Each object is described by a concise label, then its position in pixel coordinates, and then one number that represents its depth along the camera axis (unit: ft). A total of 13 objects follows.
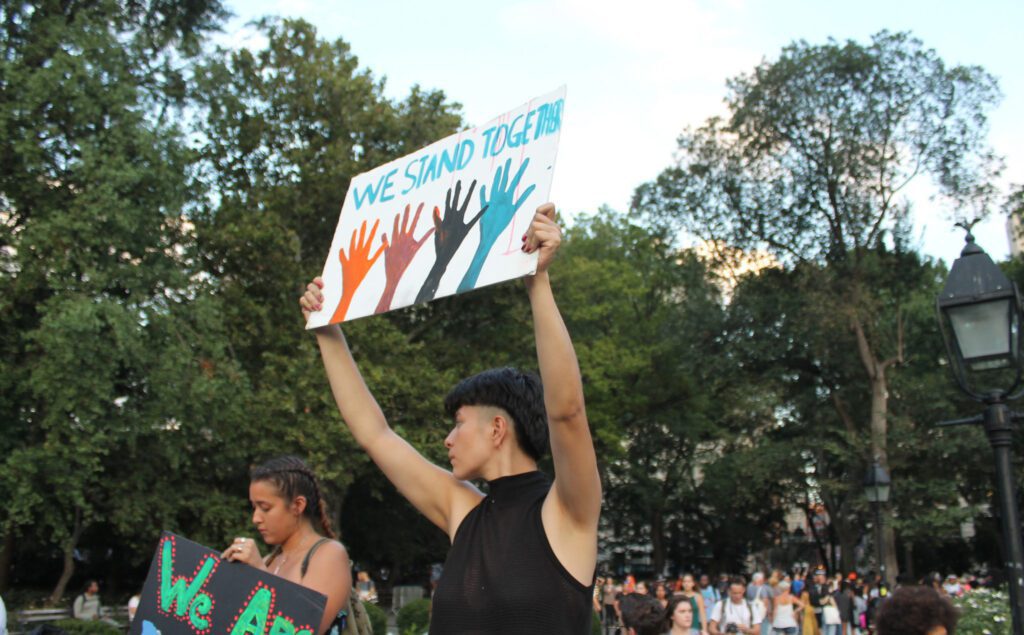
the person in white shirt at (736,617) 49.70
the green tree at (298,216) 81.46
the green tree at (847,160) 99.04
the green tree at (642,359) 112.16
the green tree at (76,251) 63.72
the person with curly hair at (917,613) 11.99
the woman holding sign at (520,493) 8.09
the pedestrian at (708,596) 65.44
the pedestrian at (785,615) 53.67
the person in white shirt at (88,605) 70.03
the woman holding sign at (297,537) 10.96
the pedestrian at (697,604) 44.51
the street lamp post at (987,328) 18.78
